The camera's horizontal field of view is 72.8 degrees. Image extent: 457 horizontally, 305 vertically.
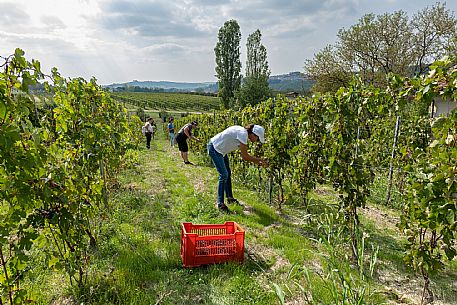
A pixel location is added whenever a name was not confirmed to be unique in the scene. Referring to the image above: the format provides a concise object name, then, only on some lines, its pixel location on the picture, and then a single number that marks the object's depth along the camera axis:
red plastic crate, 3.17
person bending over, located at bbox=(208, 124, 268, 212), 4.62
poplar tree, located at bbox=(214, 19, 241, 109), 40.84
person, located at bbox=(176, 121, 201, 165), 9.48
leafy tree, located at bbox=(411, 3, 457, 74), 18.81
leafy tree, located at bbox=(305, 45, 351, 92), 22.06
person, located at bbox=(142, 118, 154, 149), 13.64
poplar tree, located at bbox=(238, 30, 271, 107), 38.03
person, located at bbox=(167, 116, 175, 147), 15.43
